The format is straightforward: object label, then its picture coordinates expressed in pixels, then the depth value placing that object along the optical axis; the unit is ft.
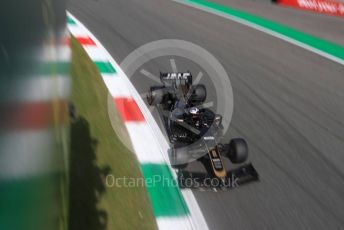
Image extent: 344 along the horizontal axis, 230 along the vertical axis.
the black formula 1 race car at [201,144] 38.11
